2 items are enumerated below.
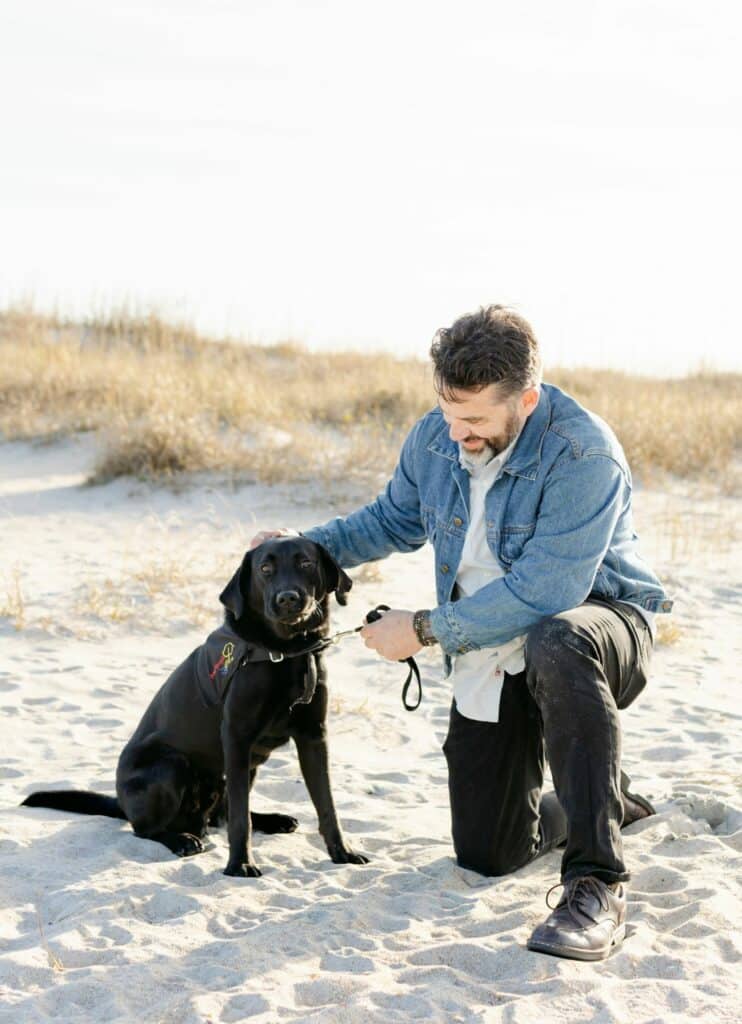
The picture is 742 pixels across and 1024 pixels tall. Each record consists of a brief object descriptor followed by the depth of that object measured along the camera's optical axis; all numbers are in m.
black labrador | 3.73
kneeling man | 3.23
